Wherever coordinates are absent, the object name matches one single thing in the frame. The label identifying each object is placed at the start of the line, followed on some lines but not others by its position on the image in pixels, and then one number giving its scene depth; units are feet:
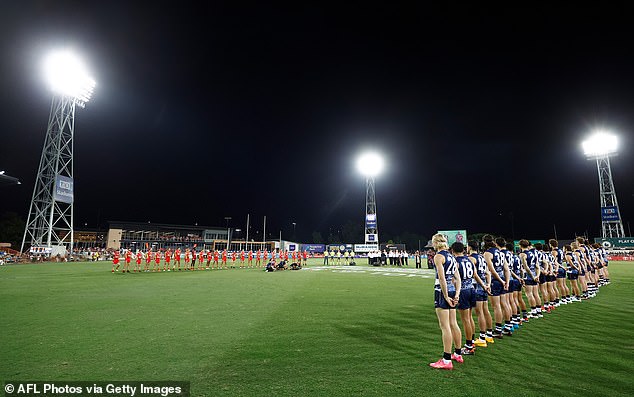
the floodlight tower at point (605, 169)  160.45
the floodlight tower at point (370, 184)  156.87
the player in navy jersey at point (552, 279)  33.35
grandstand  253.34
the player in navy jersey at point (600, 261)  49.62
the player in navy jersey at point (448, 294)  16.73
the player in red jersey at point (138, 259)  82.07
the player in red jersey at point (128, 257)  78.40
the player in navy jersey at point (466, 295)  18.48
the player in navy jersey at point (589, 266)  40.50
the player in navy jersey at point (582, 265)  38.68
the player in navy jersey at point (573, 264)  37.24
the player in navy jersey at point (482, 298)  20.88
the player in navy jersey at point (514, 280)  25.49
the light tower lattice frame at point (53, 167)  132.26
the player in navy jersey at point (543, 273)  31.11
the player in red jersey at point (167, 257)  85.37
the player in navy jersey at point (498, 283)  22.98
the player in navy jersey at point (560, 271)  35.22
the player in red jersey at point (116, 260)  78.33
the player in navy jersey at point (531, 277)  29.53
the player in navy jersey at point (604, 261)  51.67
